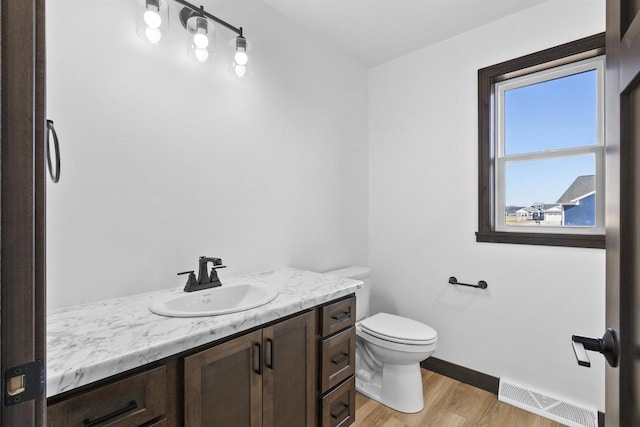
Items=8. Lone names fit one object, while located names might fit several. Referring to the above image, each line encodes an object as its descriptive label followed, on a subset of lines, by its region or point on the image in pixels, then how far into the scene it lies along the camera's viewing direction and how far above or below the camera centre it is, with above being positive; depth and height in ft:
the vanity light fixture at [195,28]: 4.36 +2.85
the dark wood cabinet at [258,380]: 3.27 -2.02
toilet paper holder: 6.95 -1.67
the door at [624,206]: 1.78 +0.02
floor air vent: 5.69 -3.85
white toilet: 6.11 -3.07
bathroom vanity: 2.61 -1.58
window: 5.94 +1.33
